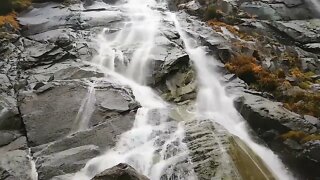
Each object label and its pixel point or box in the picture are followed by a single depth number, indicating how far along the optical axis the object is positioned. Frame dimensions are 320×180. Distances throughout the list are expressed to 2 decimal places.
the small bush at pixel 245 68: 14.02
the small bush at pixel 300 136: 10.16
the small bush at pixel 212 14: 19.64
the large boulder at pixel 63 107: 10.44
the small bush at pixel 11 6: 18.02
